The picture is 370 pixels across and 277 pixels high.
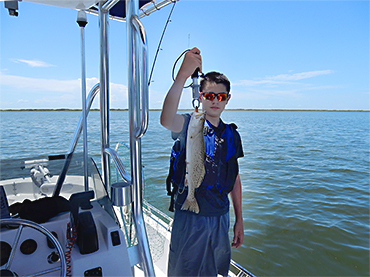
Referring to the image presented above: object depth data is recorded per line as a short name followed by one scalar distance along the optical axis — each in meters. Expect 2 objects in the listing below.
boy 1.56
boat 1.35
